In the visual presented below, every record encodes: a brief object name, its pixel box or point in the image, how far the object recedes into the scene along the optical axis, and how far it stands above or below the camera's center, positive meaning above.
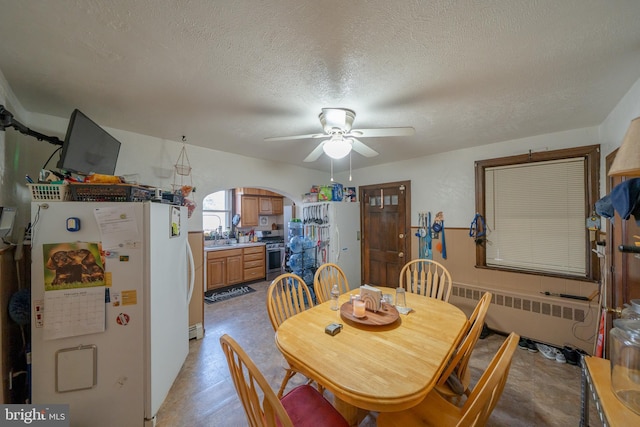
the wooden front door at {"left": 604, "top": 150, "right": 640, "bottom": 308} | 1.60 -0.40
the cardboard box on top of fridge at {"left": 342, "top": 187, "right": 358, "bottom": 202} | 4.11 +0.35
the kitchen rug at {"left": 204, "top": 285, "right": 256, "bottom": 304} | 3.93 -1.48
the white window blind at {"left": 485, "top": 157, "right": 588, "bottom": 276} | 2.41 -0.04
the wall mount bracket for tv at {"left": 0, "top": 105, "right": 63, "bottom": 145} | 1.38 +0.62
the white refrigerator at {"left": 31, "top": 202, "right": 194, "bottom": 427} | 1.35 -0.60
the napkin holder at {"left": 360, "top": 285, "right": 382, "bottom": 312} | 1.69 -0.65
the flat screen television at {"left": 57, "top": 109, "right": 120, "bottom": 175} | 1.56 +0.54
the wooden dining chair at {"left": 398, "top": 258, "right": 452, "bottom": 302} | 2.16 -0.72
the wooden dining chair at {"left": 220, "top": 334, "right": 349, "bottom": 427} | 0.77 -0.82
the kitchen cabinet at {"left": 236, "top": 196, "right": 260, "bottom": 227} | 5.25 +0.12
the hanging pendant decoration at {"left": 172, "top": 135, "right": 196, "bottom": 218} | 2.74 +0.52
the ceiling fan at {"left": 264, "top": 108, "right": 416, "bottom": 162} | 1.76 +0.68
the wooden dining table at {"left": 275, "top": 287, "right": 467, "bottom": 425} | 0.96 -0.75
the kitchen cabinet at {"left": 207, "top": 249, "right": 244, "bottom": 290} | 4.20 -1.05
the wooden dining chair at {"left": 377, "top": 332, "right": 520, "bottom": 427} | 0.76 -1.02
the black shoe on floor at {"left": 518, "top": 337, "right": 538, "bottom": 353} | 2.40 -1.46
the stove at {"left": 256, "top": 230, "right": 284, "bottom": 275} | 5.24 -0.86
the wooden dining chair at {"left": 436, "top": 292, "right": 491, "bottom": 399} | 1.29 -0.96
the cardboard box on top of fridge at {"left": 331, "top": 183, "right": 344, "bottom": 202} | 3.91 +0.39
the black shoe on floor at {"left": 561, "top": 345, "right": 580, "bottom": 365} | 2.18 -1.42
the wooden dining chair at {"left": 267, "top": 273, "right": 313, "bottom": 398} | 1.63 -0.73
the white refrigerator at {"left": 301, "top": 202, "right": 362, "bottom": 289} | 3.77 -0.32
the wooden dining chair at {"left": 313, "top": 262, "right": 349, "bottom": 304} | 2.11 -0.73
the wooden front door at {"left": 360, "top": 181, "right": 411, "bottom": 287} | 3.71 -0.30
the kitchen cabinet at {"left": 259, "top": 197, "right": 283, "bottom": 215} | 5.64 +0.25
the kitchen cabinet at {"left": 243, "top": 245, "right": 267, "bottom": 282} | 4.75 -1.06
